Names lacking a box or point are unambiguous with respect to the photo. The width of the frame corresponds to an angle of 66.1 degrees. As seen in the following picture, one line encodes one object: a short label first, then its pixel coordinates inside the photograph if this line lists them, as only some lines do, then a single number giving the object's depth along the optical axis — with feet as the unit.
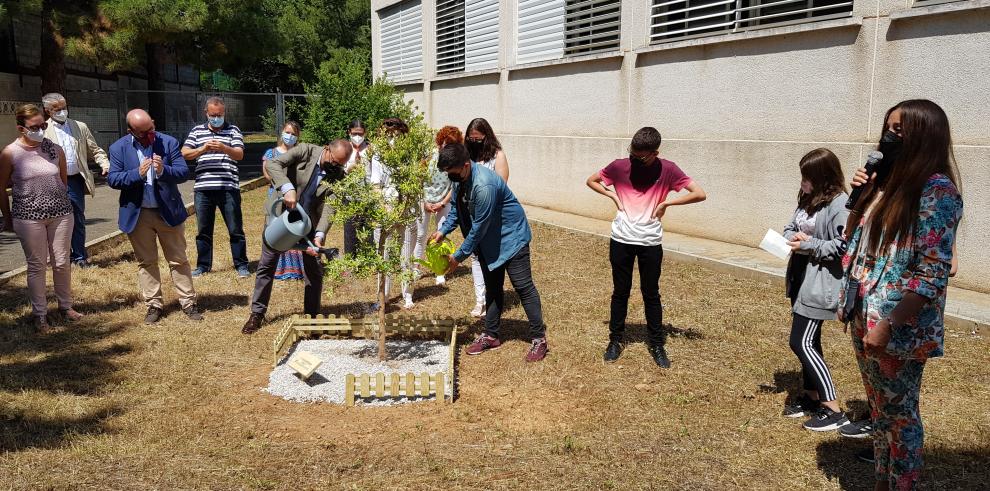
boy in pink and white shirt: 17.69
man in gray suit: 20.25
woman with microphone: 9.91
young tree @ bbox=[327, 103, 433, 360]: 17.52
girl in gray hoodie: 14.11
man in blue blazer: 21.53
